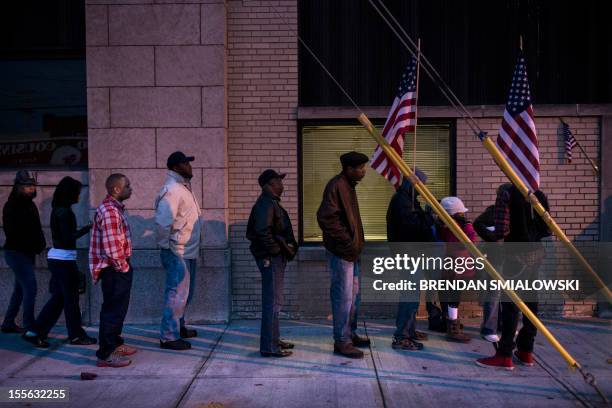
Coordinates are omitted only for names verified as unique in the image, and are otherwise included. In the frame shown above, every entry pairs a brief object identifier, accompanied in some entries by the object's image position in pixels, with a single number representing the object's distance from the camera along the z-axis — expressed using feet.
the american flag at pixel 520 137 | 17.79
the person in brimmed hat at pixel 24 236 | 23.13
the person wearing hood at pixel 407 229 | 20.90
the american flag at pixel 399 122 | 21.36
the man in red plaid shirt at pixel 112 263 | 19.11
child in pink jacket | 21.90
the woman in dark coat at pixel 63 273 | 21.42
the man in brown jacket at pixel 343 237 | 19.77
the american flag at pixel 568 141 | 25.98
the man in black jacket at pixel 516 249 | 18.60
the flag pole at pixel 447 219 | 16.78
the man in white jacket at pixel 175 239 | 21.44
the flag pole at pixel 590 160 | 26.14
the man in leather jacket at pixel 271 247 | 19.83
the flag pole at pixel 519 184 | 16.49
